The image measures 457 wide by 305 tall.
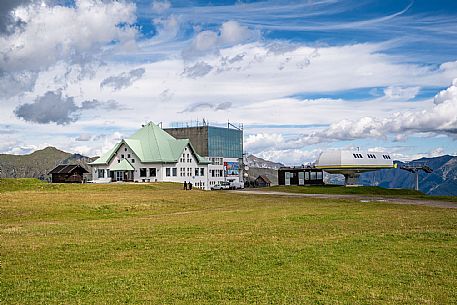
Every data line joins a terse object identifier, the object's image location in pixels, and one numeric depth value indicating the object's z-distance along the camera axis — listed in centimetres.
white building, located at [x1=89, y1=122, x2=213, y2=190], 9750
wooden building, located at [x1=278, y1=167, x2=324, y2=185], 10406
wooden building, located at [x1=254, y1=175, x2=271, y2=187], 12324
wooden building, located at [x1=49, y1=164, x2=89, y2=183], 9769
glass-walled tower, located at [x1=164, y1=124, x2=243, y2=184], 11956
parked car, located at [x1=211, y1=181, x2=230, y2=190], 9969
